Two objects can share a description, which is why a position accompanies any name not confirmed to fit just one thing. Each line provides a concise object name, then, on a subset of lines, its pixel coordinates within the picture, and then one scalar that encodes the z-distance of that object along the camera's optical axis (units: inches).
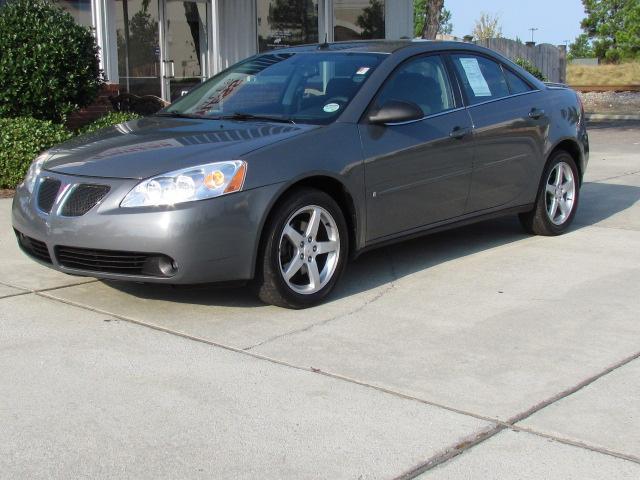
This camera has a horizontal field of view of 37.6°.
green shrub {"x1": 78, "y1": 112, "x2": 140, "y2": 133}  437.1
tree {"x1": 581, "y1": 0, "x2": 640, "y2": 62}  2252.7
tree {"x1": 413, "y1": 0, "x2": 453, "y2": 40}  676.1
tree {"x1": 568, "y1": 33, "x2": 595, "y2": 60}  2684.5
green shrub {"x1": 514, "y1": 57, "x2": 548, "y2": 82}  843.0
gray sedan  201.3
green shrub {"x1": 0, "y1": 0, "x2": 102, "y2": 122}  408.8
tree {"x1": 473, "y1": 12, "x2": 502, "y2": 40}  1586.0
